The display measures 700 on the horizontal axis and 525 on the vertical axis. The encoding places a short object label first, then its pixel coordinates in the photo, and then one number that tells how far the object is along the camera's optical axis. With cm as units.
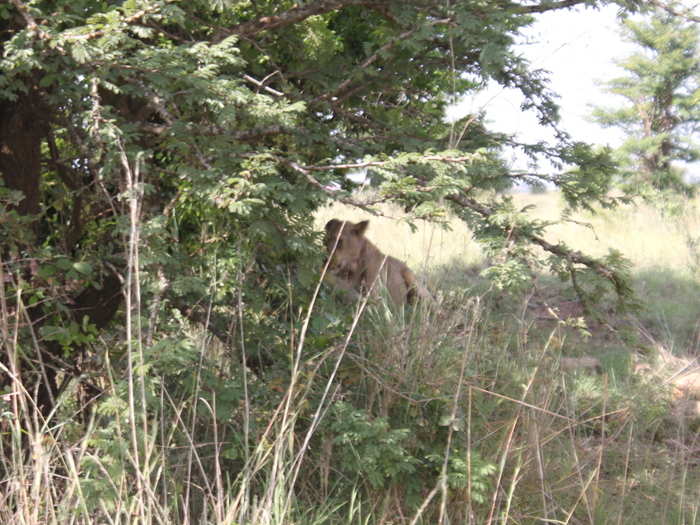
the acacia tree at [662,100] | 2105
